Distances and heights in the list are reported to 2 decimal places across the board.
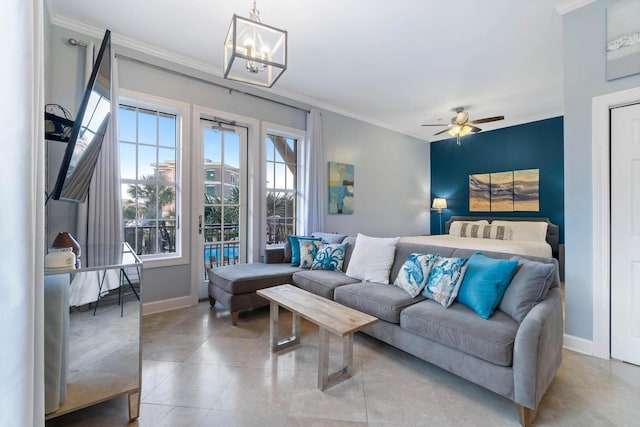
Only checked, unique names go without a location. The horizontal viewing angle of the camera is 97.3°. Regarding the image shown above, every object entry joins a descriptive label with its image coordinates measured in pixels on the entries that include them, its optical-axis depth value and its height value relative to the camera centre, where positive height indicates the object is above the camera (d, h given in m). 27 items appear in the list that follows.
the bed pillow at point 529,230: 4.63 -0.28
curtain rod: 2.95 +1.63
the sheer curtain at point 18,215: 0.74 +0.00
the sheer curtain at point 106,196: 2.59 +0.18
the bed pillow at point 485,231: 4.93 -0.32
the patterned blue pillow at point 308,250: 3.42 -0.44
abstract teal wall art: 4.71 +0.45
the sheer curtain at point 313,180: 4.32 +0.53
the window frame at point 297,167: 3.91 +0.72
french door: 3.54 +0.23
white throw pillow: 2.74 -0.46
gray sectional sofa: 1.48 -0.74
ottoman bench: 2.78 -0.72
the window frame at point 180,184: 3.21 +0.36
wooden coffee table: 1.74 -0.67
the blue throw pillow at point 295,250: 3.52 -0.45
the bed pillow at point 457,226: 5.53 -0.25
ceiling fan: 4.45 +1.40
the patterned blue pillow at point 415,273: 2.29 -0.50
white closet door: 2.09 -0.15
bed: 3.97 -0.41
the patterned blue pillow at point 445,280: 2.04 -0.50
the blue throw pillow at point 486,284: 1.83 -0.48
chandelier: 1.70 +1.06
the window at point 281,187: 4.18 +0.42
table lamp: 6.27 +0.22
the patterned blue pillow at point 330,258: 3.24 -0.51
